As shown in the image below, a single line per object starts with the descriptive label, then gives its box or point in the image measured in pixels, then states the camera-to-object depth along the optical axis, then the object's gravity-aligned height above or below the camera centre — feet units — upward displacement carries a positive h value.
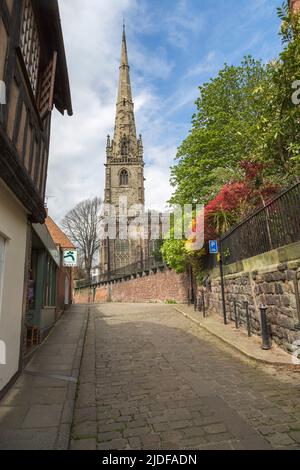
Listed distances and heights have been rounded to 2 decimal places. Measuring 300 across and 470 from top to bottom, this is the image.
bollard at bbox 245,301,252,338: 25.52 -2.68
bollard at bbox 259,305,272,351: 21.15 -3.05
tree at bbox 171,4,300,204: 50.16 +27.44
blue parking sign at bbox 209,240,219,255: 35.22 +4.81
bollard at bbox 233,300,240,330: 28.96 -2.89
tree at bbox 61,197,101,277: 141.49 +28.99
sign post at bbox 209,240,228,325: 34.98 +4.47
